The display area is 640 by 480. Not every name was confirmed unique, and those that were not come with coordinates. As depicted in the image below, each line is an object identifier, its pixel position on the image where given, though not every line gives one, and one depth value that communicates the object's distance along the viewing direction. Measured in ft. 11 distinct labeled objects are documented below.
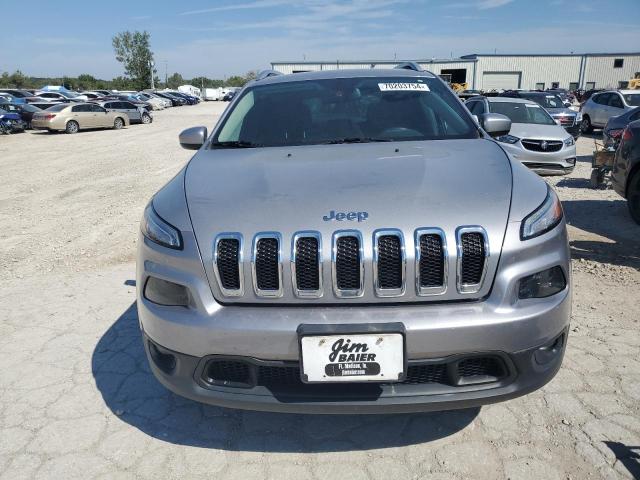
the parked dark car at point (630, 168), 18.02
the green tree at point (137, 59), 249.75
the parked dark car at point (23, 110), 71.61
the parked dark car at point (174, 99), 152.15
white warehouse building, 196.65
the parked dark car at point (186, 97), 162.69
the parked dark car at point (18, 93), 106.51
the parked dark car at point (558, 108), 49.37
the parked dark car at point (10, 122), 67.72
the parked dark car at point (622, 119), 35.86
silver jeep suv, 6.03
